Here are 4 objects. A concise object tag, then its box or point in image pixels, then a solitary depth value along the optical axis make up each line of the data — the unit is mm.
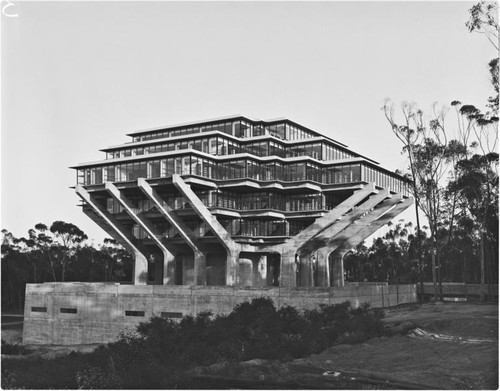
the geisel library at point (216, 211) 64938
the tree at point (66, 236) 113625
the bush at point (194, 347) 24625
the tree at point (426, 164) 67625
